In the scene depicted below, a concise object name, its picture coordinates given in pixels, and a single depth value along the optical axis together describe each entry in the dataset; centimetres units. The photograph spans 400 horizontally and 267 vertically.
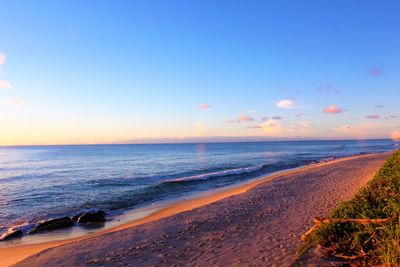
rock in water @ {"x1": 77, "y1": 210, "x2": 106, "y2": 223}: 1337
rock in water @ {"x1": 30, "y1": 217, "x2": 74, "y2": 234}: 1204
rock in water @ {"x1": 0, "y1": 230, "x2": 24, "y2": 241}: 1106
